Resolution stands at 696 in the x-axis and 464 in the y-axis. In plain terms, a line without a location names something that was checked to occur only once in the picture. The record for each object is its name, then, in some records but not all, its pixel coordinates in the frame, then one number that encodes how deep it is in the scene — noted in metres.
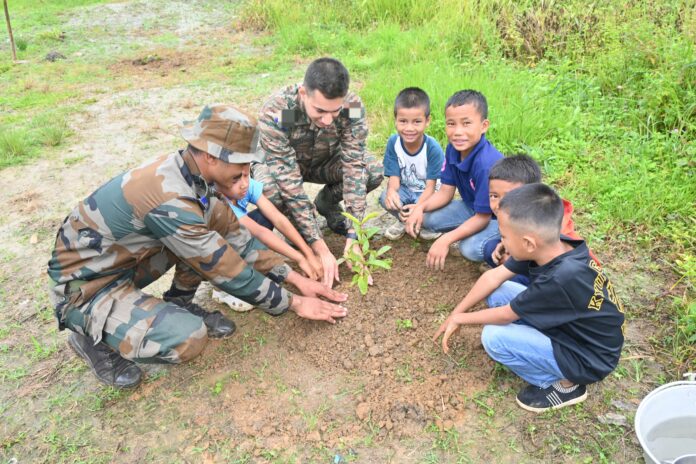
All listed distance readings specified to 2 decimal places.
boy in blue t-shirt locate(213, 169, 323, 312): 2.96
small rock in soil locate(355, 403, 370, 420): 2.24
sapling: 2.74
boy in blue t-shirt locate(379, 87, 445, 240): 3.24
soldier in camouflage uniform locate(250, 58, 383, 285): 3.14
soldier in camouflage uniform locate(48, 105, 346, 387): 2.17
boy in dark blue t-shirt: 2.87
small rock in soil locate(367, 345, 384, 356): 2.52
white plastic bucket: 2.00
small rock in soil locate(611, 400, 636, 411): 2.21
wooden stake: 8.12
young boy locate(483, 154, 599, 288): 2.49
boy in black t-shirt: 1.91
